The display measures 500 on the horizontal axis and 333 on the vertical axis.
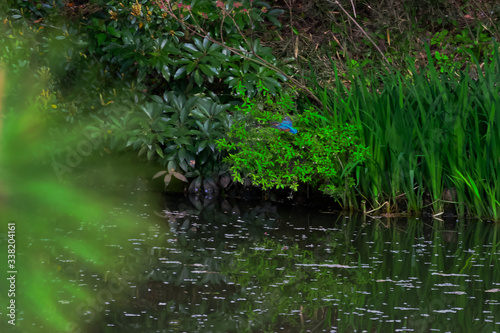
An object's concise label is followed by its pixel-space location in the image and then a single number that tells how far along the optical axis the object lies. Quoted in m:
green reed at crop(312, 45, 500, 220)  12.36
